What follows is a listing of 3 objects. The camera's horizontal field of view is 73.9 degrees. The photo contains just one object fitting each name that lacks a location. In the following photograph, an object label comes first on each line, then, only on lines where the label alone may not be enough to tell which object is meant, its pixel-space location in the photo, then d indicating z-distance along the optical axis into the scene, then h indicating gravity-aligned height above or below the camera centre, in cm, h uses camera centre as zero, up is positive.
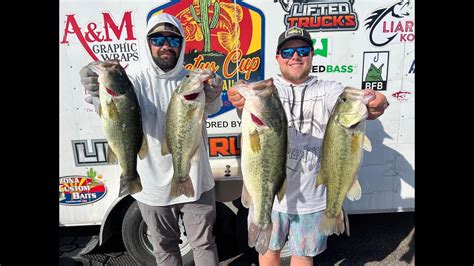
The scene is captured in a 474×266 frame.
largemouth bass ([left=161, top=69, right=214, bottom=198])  227 +8
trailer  319 +74
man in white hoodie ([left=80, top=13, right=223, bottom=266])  257 -30
